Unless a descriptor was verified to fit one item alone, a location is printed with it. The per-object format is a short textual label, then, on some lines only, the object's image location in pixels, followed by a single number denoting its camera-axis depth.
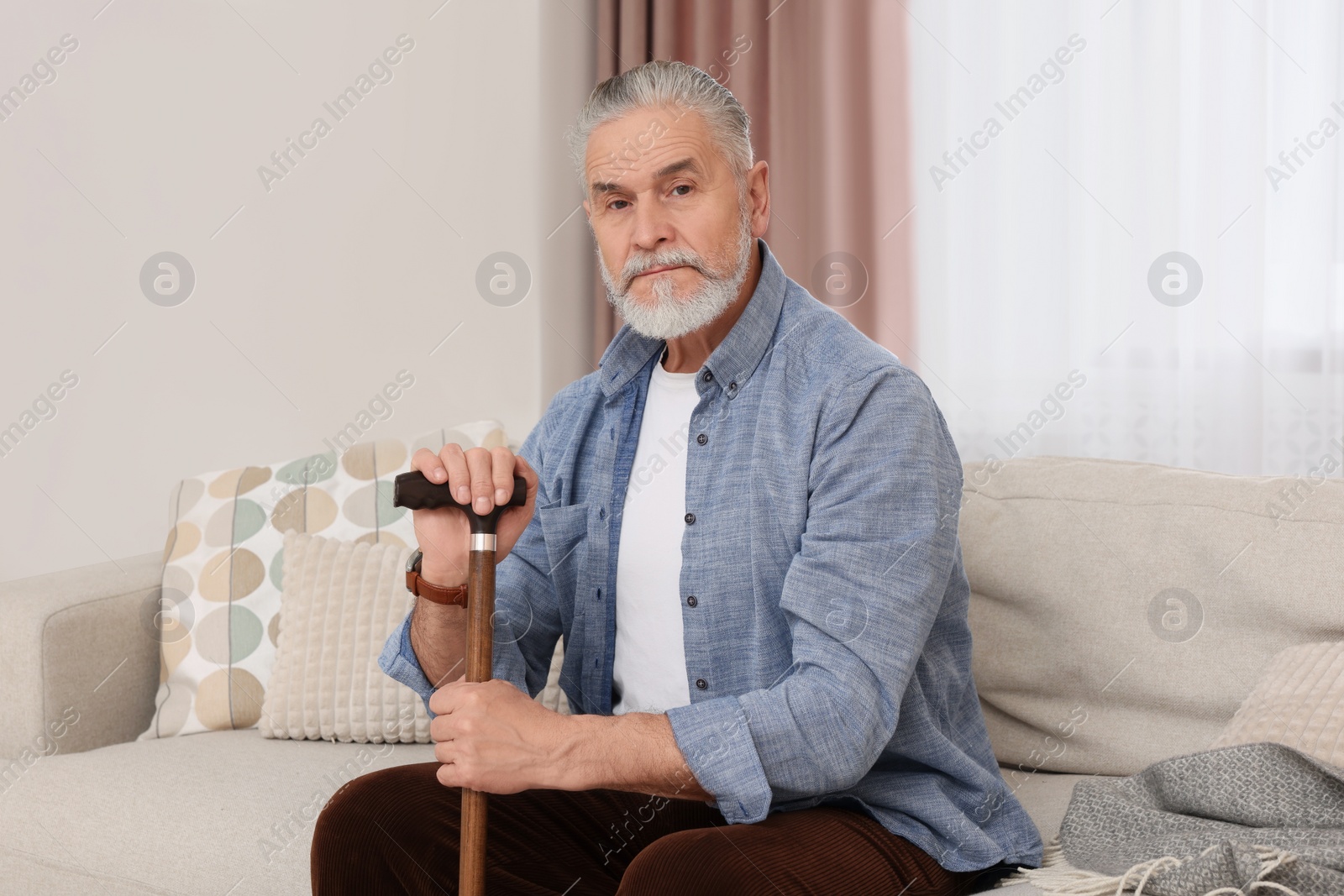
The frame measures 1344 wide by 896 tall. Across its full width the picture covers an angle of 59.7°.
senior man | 1.10
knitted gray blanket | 1.06
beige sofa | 1.58
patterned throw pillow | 2.06
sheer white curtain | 2.39
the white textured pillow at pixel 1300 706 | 1.37
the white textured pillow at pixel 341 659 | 1.93
